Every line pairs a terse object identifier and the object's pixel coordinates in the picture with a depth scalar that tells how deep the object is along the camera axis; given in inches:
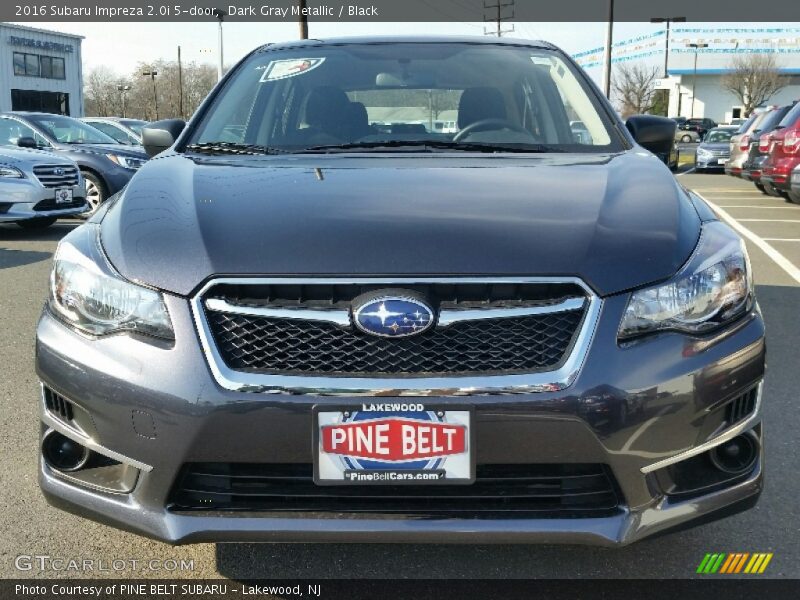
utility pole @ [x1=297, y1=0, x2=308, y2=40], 1069.8
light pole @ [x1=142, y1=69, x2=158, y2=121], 2807.8
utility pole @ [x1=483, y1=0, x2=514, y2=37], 2529.5
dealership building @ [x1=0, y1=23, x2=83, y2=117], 2025.1
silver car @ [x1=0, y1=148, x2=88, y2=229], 389.4
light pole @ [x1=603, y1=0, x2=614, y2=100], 1427.2
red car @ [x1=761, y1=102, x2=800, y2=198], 514.6
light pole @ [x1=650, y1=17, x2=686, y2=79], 3117.6
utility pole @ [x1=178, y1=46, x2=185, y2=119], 2682.1
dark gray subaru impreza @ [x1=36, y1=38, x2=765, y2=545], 80.7
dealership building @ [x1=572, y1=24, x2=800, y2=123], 3144.7
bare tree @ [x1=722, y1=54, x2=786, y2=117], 2886.3
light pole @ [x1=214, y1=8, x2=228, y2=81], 1466.7
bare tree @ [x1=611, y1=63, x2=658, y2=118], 3213.6
